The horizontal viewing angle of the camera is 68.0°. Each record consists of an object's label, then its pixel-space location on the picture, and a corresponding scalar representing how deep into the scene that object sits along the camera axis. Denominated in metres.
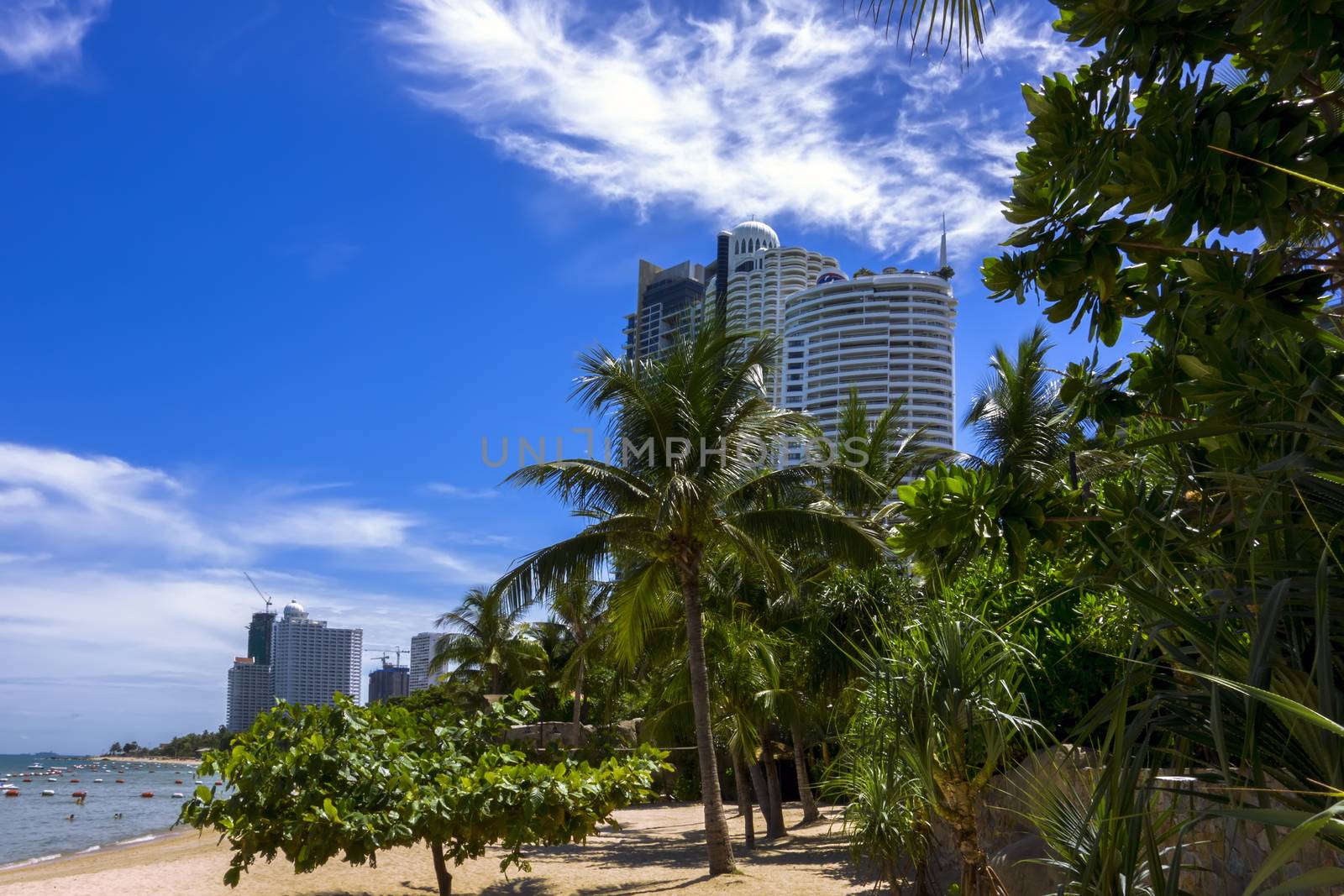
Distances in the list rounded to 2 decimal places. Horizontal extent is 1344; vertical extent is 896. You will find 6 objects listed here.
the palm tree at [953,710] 4.71
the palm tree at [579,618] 30.89
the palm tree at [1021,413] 19.34
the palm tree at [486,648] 37.44
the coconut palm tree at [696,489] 13.20
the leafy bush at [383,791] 8.65
